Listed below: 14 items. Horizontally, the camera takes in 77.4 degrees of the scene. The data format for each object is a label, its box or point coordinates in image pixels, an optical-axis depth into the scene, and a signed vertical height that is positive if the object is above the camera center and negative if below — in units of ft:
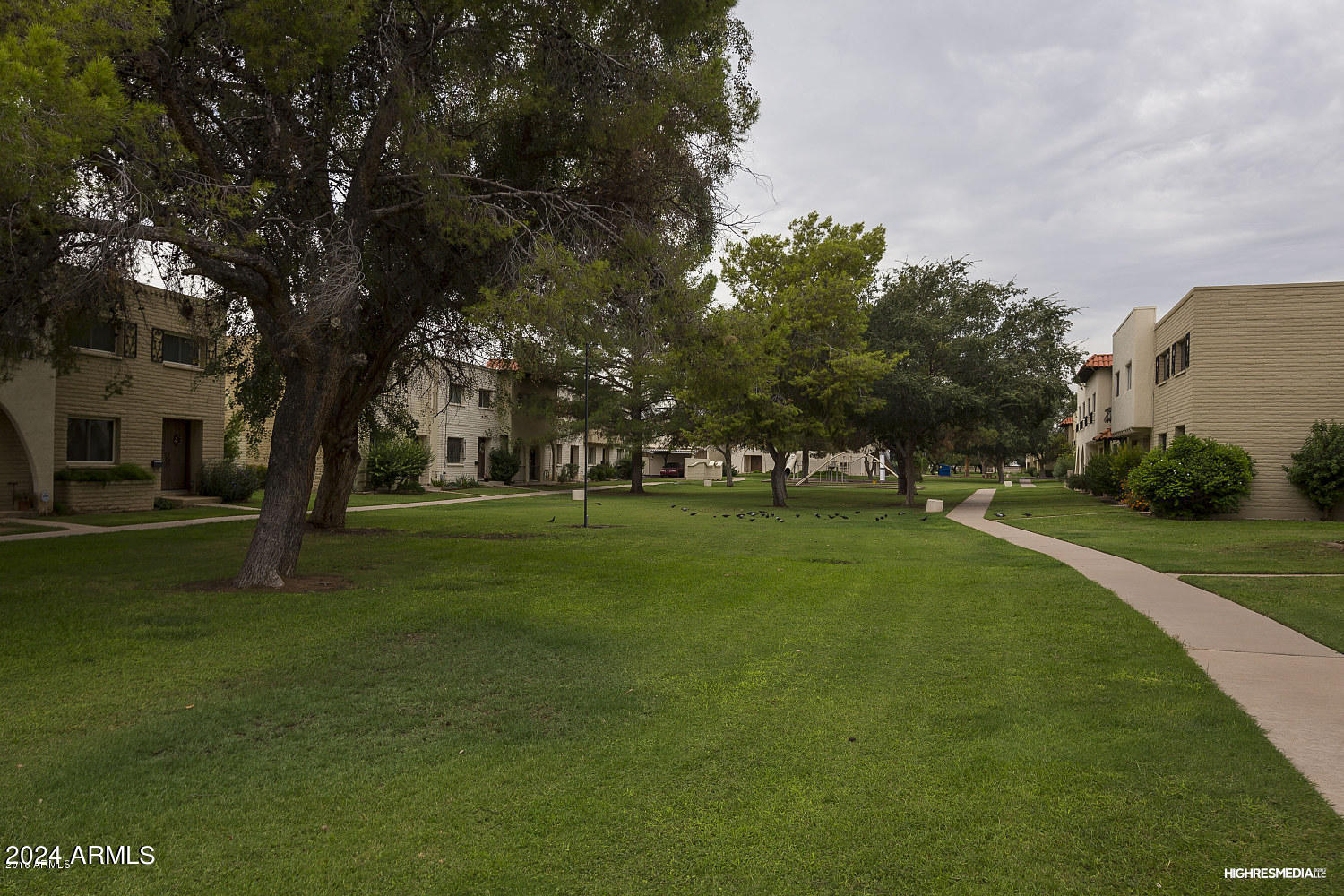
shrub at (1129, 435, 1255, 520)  67.92 -0.97
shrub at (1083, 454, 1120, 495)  98.58 -1.21
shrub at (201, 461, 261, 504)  80.48 -2.75
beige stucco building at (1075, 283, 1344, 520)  69.05 +8.12
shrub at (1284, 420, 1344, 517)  65.41 +0.11
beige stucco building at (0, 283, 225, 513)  62.34 +2.55
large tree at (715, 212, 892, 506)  86.17 +14.47
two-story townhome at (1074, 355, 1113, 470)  130.31 +10.18
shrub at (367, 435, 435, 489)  108.88 -1.16
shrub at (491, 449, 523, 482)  137.49 -1.38
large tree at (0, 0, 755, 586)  27.53 +12.64
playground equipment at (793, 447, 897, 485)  224.53 -1.60
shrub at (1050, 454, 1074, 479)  209.43 -0.29
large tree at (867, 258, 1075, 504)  99.25 +13.55
